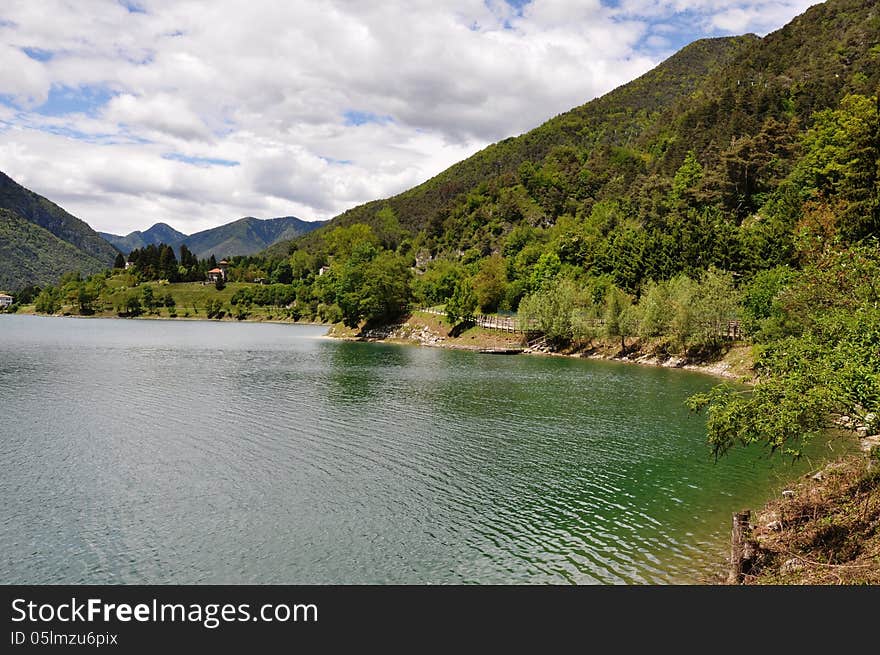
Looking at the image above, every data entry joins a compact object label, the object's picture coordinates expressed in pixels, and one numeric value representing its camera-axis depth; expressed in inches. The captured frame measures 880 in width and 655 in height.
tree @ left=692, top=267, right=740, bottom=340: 3014.3
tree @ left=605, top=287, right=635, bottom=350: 3511.3
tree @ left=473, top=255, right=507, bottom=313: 4948.3
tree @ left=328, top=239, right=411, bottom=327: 5007.4
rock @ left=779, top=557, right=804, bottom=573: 681.0
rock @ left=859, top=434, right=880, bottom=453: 1286.9
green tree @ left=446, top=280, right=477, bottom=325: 4601.4
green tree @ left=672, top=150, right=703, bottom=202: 4924.7
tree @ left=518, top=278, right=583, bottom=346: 3831.2
